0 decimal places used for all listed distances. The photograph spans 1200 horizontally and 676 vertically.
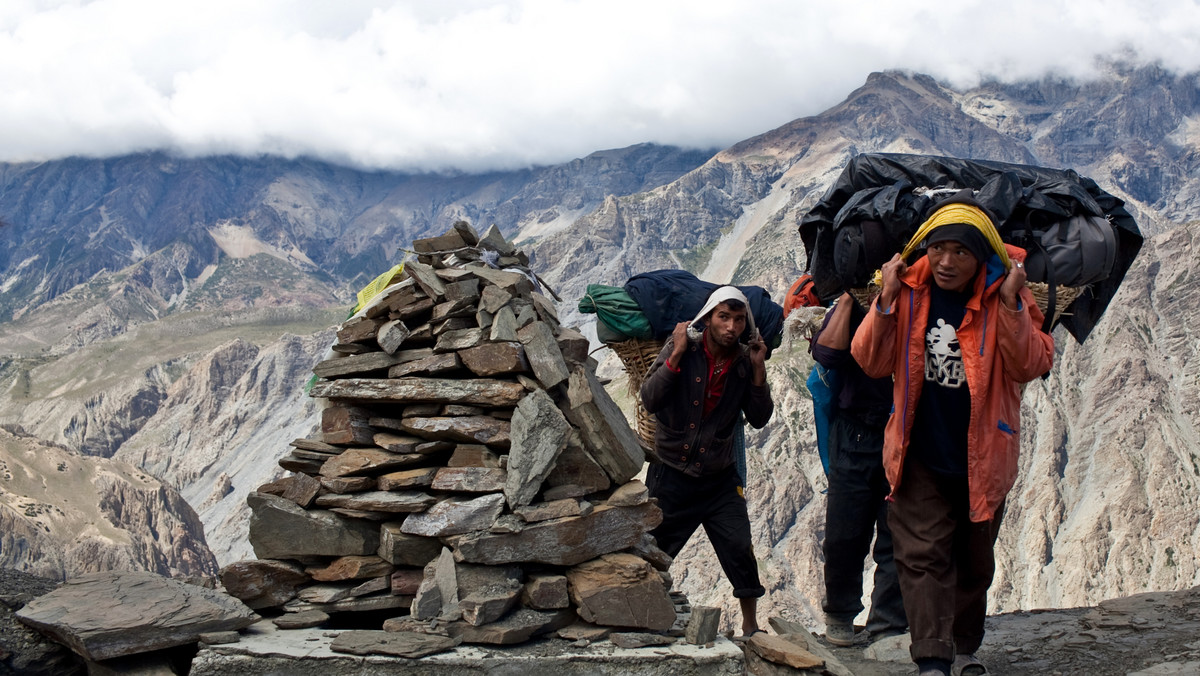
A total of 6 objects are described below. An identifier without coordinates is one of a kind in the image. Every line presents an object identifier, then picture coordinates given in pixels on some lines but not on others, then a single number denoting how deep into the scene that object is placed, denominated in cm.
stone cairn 490
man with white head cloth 564
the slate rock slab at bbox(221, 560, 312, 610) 507
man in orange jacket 423
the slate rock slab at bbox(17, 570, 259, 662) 444
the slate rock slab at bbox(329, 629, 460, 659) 446
